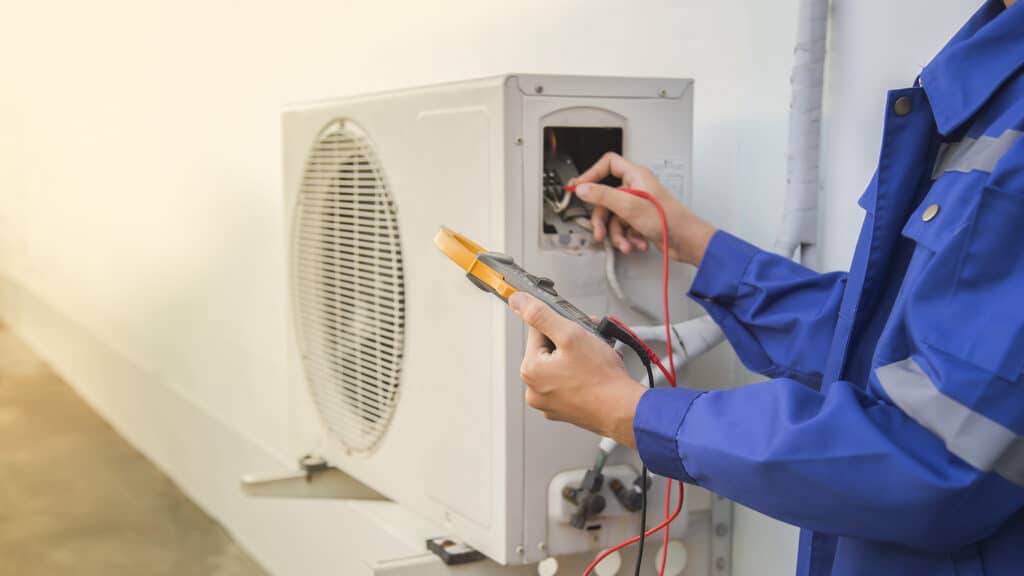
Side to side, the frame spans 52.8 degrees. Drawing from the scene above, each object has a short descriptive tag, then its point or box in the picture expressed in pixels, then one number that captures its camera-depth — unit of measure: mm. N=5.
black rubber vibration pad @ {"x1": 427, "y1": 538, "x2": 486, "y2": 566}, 1312
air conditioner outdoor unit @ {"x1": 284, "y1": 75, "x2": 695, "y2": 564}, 1217
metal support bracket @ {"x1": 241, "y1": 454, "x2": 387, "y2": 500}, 1697
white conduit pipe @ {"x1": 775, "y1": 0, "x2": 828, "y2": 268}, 1261
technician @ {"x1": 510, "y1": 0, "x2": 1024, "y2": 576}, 711
